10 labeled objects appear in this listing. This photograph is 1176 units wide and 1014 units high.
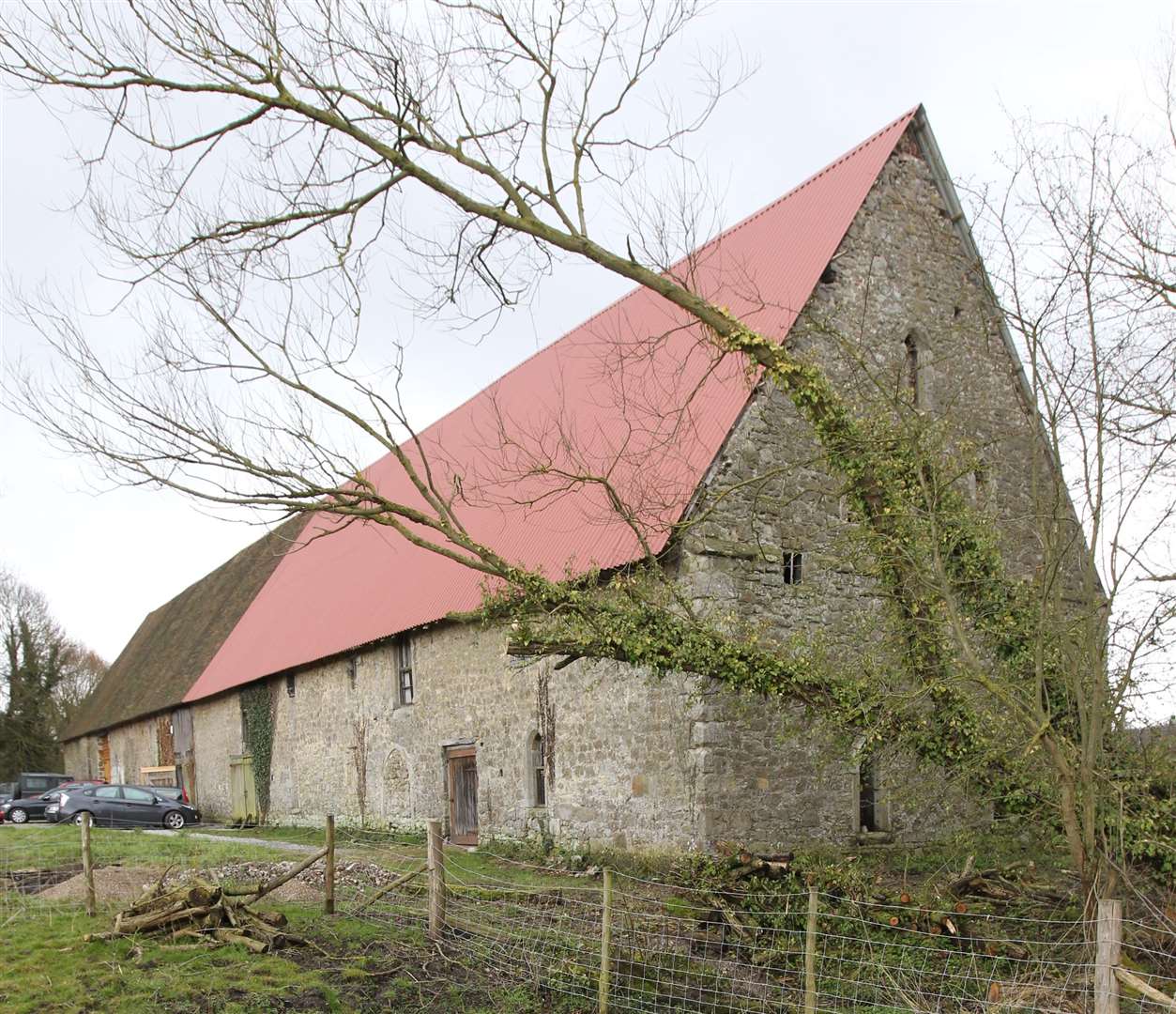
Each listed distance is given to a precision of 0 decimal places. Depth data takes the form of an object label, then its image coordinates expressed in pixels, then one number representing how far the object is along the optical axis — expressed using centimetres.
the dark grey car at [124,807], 2494
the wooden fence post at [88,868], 1092
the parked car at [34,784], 3150
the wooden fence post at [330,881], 1094
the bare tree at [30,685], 4897
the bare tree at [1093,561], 841
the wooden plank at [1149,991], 569
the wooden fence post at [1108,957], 541
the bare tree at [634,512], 1038
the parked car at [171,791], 2642
